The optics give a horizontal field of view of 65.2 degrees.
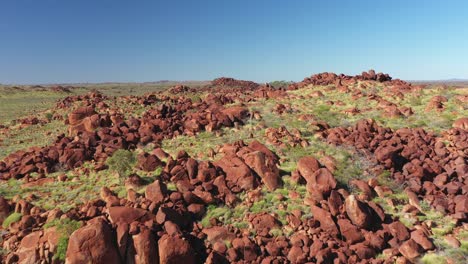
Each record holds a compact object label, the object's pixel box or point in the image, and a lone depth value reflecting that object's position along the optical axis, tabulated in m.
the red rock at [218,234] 12.04
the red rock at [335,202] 13.16
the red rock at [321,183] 14.05
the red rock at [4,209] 13.09
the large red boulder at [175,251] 10.79
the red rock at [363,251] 11.36
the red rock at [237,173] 14.81
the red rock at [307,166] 15.38
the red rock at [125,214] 11.89
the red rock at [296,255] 11.10
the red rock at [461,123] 20.39
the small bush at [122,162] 16.44
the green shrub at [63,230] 10.71
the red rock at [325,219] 12.37
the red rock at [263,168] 14.95
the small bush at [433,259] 11.21
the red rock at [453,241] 11.80
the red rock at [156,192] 13.51
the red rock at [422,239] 11.75
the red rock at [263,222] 12.51
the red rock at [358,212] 12.62
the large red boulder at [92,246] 10.32
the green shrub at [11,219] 12.63
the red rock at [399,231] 12.20
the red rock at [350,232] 12.05
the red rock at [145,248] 10.75
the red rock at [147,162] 16.67
